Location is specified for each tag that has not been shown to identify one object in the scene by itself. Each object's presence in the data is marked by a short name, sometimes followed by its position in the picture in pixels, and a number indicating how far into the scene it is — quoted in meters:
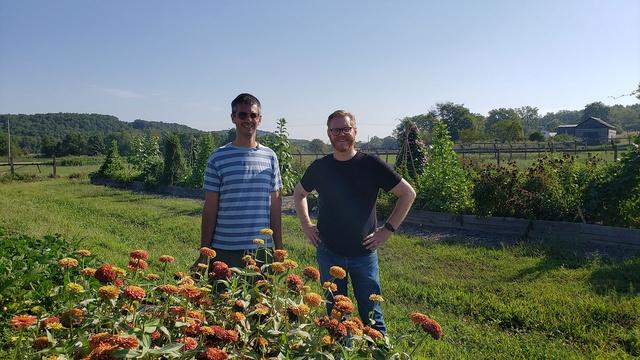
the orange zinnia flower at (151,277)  1.95
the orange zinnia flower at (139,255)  1.80
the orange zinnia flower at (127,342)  1.23
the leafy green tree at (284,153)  13.86
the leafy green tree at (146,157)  19.77
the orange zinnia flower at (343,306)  1.66
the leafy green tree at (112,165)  22.08
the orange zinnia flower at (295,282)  1.95
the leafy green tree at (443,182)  9.48
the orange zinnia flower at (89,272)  1.76
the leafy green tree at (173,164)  18.58
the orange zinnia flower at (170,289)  1.55
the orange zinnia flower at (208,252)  2.08
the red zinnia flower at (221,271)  1.95
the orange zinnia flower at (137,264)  1.81
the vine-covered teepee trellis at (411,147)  12.88
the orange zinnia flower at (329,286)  1.90
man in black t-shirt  3.00
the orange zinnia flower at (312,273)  2.04
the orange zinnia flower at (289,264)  1.97
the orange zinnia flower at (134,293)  1.48
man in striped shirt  2.96
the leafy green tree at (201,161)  17.33
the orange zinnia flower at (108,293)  1.48
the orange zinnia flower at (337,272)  1.98
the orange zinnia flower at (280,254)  2.09
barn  73.54
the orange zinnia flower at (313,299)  1.72
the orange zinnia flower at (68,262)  1.86
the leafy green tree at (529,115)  111.31
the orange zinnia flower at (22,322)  1.40
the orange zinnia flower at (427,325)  1.67
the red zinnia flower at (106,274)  1.64
